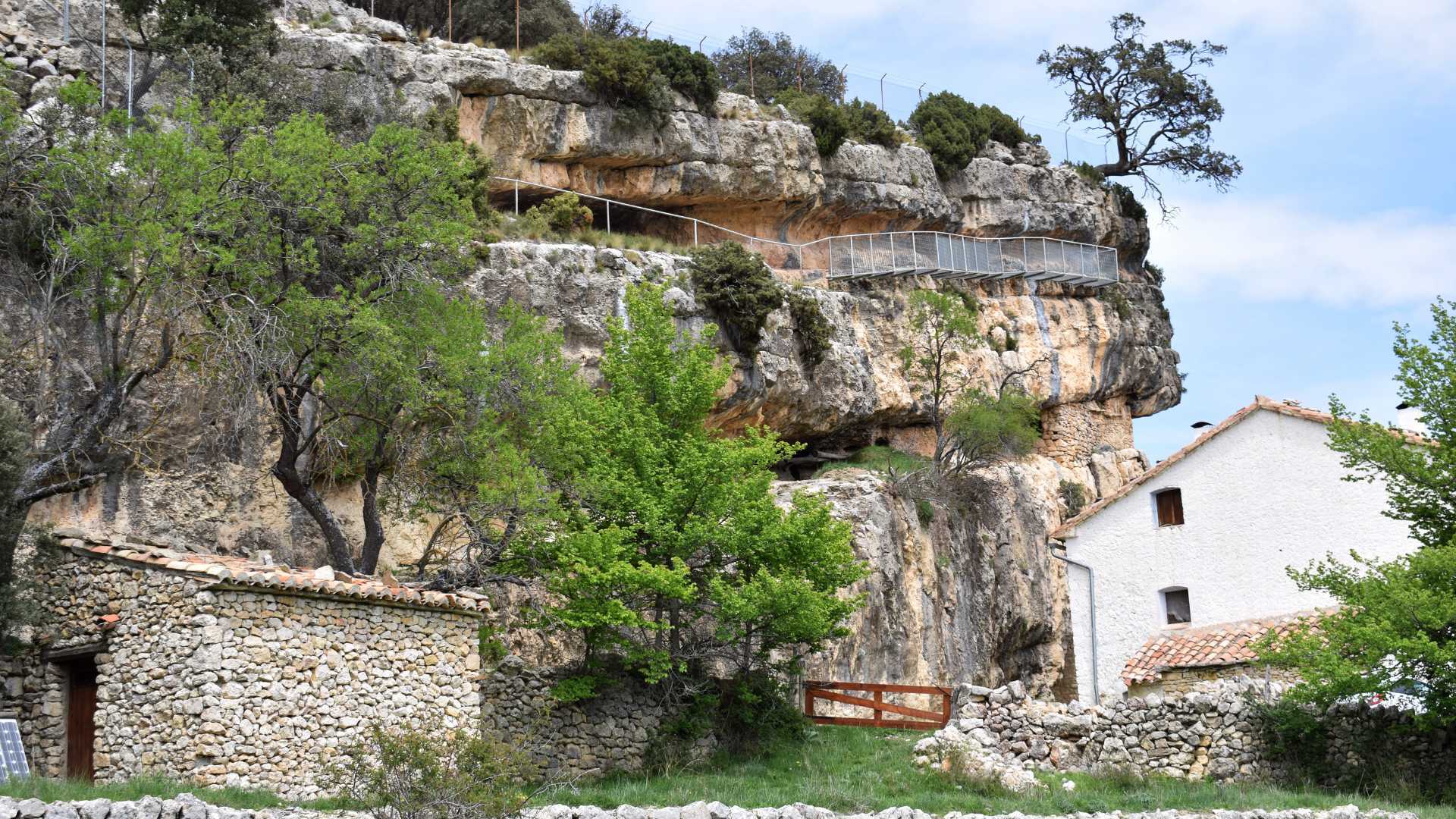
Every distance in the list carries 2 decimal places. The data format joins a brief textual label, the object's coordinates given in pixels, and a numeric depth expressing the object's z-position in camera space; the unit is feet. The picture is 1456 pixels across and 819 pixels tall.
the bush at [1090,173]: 170.71
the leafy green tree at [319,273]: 76.74
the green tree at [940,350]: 133.28
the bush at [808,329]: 128.06
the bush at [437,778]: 49.80
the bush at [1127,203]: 174.40
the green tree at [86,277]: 71.97
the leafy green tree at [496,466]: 79.61
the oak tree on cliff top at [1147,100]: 176.55
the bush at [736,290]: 121.08
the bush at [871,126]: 152.76
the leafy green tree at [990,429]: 132.16
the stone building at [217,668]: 62.03
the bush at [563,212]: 122.72
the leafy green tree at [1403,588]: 69.87
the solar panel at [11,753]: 58.18
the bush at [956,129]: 158.23
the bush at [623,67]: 130.52
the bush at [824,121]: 147.43
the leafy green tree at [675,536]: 78.43
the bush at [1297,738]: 74.74
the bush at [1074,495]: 143.95
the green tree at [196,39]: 106.11
